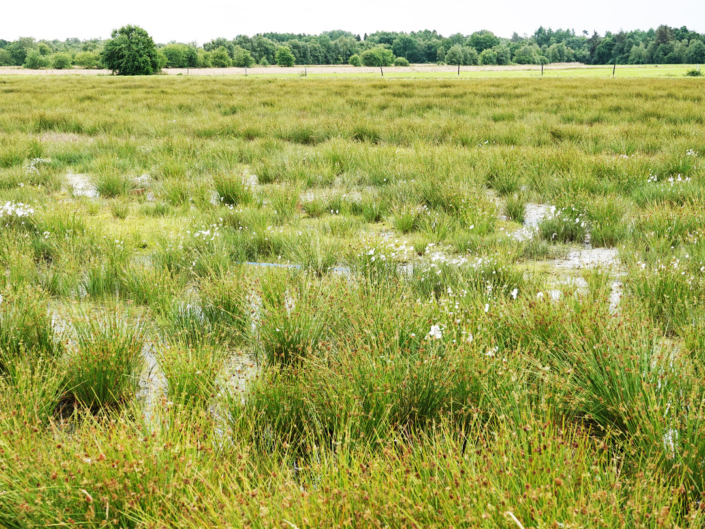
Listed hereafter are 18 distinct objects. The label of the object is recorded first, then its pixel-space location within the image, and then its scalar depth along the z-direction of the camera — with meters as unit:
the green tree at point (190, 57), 103.38
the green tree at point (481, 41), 148.25
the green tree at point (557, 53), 137.50
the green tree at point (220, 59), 100.50
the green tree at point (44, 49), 128.00
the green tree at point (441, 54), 131.71
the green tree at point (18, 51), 130.38
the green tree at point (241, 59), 108.69
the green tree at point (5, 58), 126.63
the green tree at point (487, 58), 113.75
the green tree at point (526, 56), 119.44
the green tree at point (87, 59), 101.50
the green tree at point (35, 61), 99.75
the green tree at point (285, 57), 106.12
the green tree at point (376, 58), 112.50
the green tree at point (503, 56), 119.88
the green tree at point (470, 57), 109.22
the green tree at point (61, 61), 100.94
